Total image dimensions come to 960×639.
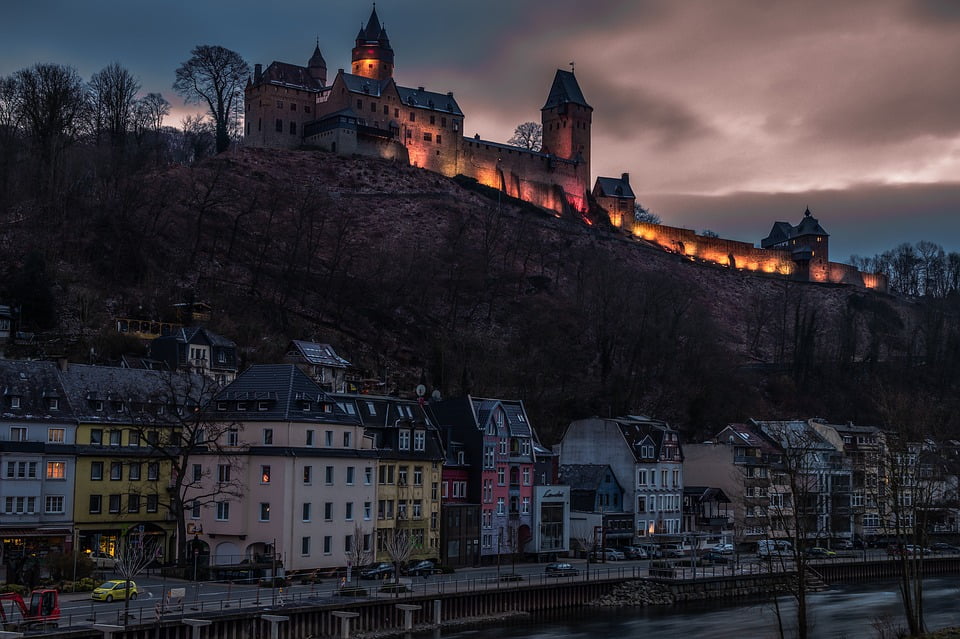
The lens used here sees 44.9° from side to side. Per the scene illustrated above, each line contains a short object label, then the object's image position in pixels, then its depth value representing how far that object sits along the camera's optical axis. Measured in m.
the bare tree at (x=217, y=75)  171.25
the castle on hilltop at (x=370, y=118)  174.12
